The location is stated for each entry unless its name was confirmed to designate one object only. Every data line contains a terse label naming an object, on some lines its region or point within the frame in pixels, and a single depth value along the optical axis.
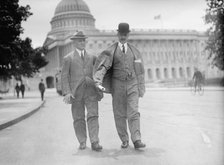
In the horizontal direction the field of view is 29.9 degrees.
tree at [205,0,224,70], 29.08
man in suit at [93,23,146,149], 7.36
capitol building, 114.12
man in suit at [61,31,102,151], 7.70
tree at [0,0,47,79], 25.39
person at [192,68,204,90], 28.39
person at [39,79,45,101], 33.64
